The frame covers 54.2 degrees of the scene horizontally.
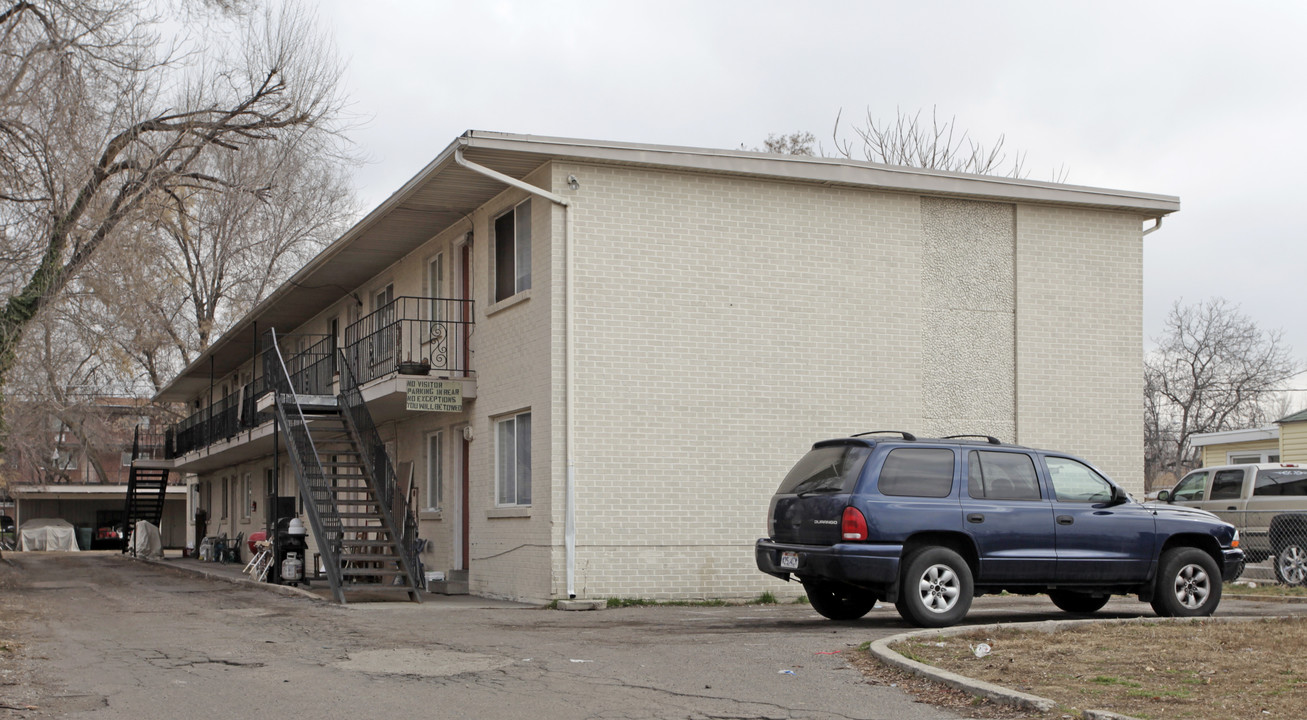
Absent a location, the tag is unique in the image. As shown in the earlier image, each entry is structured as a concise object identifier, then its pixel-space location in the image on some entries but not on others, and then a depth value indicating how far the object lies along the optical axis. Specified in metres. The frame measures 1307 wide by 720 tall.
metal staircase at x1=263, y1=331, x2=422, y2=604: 16.78
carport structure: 59.53
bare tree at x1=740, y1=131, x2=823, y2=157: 41.53
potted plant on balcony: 18.22
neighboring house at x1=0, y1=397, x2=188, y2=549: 56.62
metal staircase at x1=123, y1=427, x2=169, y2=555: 42.56
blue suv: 11.54
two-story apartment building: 15.99
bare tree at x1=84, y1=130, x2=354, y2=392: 34.51
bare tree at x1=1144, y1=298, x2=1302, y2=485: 51.15
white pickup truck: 18.64
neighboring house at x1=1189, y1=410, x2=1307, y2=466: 30.11
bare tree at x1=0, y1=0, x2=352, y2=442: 18.70
